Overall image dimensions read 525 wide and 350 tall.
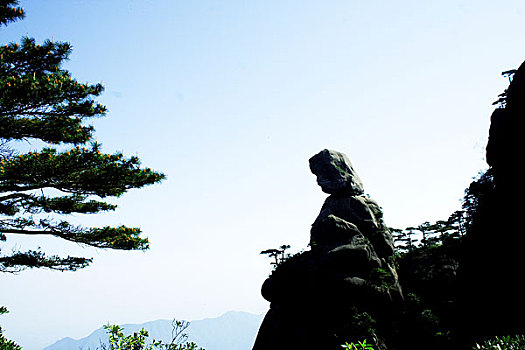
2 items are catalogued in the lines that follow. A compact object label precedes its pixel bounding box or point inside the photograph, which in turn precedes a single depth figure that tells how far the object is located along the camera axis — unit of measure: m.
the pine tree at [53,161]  10.19
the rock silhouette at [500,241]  18.92
